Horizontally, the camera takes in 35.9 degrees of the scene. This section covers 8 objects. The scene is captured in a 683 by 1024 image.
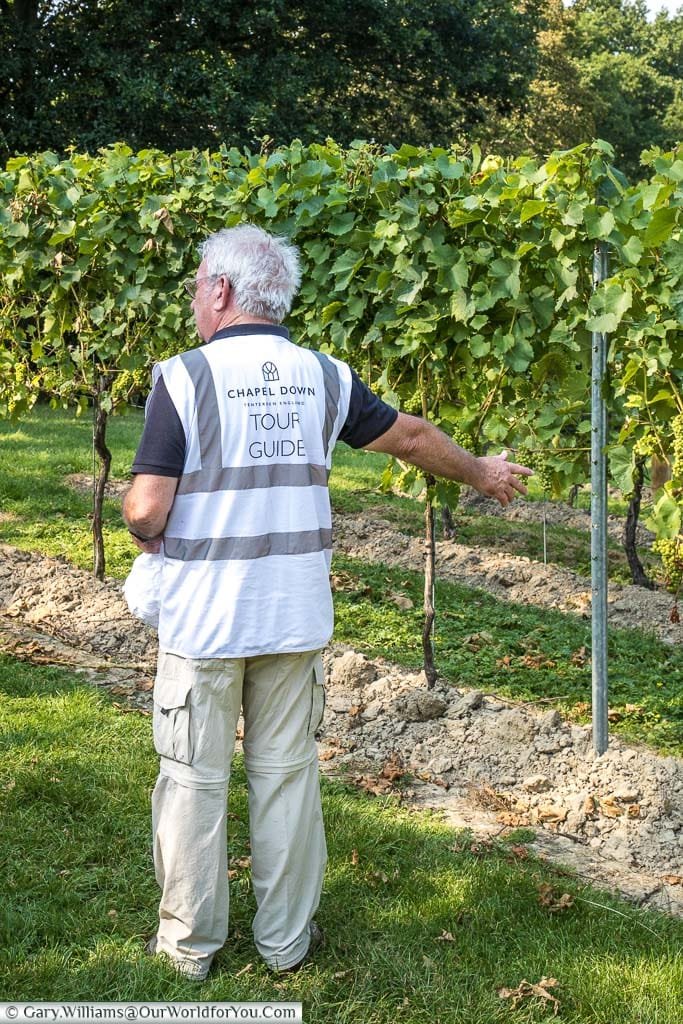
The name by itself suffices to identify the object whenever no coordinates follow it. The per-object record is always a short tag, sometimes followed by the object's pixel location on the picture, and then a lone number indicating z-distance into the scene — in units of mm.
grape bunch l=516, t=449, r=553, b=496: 4539
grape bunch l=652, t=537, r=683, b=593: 3887
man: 2680
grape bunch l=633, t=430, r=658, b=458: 3982
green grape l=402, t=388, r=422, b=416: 4902
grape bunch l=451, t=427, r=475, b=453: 4680
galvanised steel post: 4277
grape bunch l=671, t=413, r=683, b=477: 3750
